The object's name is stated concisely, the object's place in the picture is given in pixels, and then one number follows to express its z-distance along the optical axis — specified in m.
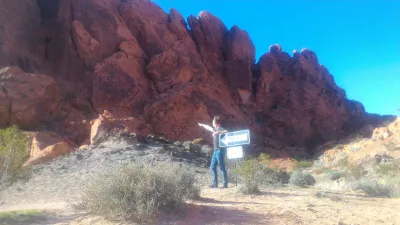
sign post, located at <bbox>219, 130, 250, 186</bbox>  9.09
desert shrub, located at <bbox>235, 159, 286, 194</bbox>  9.35
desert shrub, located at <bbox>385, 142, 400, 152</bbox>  24.03
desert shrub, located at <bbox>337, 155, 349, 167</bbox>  24.30
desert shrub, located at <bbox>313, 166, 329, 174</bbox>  23.54
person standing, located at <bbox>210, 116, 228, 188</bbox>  9.92
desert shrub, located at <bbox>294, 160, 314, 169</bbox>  28.62
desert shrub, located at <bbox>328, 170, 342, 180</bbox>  16.52
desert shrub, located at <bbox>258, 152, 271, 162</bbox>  13.88
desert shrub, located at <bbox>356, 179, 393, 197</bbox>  11.48
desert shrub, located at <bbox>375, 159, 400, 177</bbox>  15.06
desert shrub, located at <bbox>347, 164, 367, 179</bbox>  16.34
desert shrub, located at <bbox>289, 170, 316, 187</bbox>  14.33
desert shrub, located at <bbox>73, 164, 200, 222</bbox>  5.46
